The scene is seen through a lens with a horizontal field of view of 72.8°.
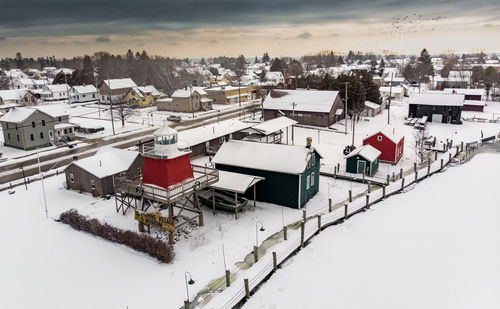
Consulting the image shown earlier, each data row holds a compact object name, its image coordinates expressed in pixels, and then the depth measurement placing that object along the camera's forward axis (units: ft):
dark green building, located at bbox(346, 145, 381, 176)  102.89
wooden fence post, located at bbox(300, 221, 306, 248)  63.04
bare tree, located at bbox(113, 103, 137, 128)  192.03
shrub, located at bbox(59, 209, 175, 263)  61.57
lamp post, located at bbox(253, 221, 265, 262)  58.65
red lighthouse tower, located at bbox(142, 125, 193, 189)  68.69
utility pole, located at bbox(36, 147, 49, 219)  81.20
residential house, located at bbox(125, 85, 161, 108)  255.91
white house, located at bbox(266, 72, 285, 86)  433.07
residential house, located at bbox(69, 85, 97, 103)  280.92
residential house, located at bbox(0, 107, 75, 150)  139.85
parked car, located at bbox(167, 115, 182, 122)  201.61
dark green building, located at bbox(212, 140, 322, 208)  81.87
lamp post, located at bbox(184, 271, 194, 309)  46.53
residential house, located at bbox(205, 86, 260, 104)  270.87
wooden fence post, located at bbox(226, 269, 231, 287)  51.13
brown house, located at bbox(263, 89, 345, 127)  173.70
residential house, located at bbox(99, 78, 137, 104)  263.70
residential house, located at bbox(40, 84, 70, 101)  292.24
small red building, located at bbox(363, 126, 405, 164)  114.01
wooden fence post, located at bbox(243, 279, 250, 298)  49.00
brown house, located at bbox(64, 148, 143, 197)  91.15
